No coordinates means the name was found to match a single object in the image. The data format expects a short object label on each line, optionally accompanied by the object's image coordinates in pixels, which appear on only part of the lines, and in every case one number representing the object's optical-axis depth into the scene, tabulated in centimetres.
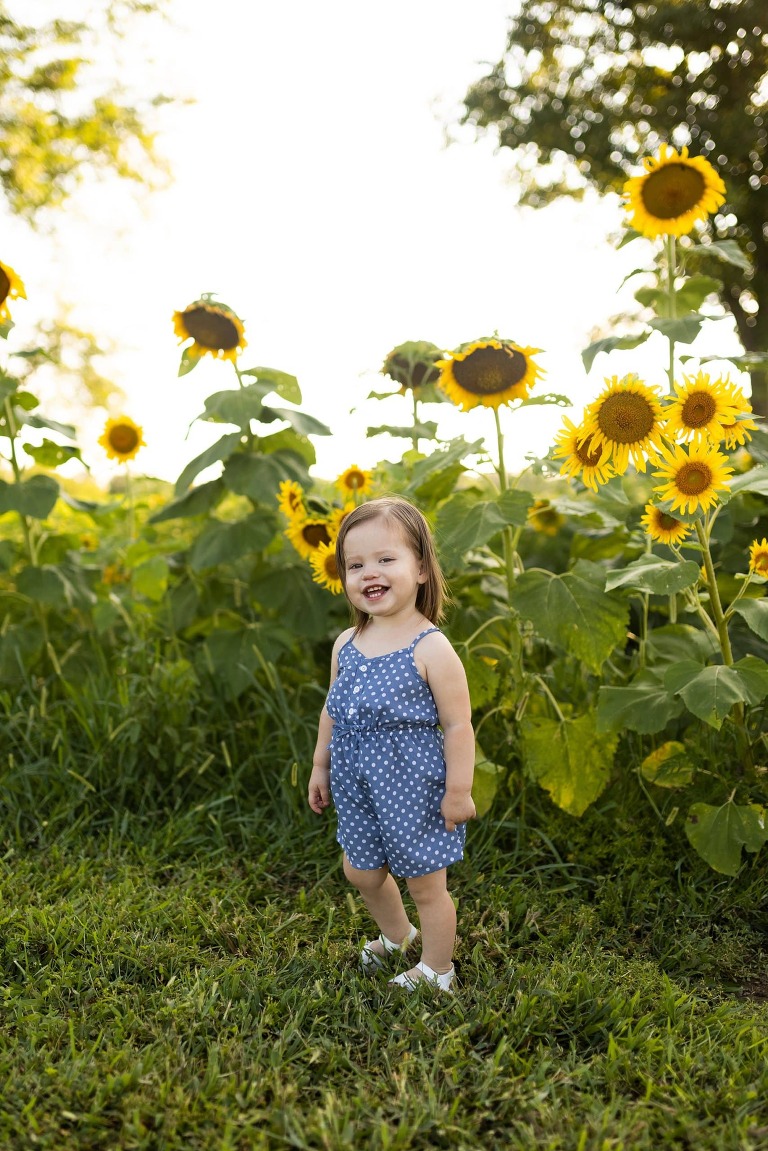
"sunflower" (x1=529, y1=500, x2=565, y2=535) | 446
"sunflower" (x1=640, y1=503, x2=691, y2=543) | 297
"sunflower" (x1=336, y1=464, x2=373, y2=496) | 353
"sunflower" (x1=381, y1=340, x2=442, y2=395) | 360
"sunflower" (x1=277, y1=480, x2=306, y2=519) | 353
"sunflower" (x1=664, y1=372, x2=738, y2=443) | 280
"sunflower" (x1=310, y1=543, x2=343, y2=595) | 332
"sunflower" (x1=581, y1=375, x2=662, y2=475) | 282
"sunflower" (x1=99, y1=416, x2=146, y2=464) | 458
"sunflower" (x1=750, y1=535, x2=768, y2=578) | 294
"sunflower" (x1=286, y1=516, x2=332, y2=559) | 351
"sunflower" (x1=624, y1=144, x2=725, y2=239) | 332
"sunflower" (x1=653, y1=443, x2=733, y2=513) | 277
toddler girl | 245
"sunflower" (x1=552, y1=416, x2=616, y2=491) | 289
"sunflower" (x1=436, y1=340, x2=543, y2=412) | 311
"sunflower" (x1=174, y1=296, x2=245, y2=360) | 384
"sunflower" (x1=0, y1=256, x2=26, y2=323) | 379
